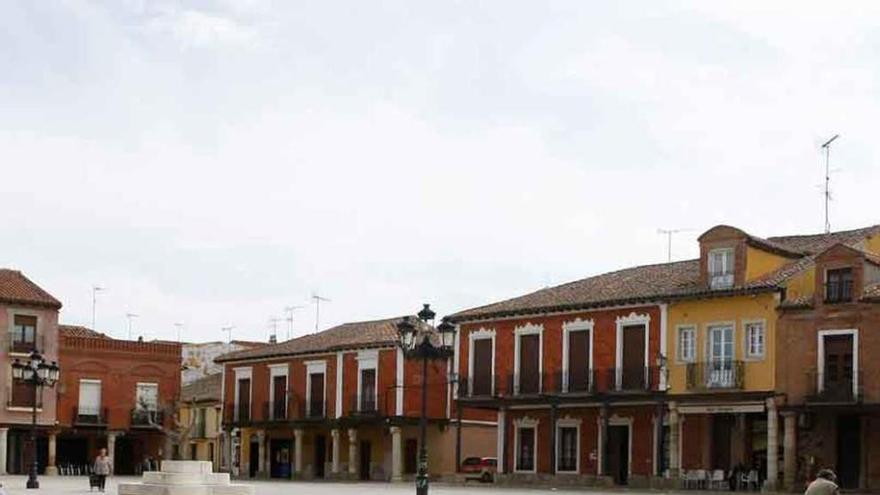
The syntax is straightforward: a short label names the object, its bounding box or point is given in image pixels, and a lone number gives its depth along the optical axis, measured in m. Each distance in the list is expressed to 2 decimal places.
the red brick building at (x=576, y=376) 47.78
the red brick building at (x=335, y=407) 58.50
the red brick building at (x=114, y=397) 68.00
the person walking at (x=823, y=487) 17.31
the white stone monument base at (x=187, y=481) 31.33
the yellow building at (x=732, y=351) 43.94
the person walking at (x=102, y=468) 39.59
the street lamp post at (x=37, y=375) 40.00
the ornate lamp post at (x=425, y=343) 25.98
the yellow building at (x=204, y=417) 74.31
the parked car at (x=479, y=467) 53.91
